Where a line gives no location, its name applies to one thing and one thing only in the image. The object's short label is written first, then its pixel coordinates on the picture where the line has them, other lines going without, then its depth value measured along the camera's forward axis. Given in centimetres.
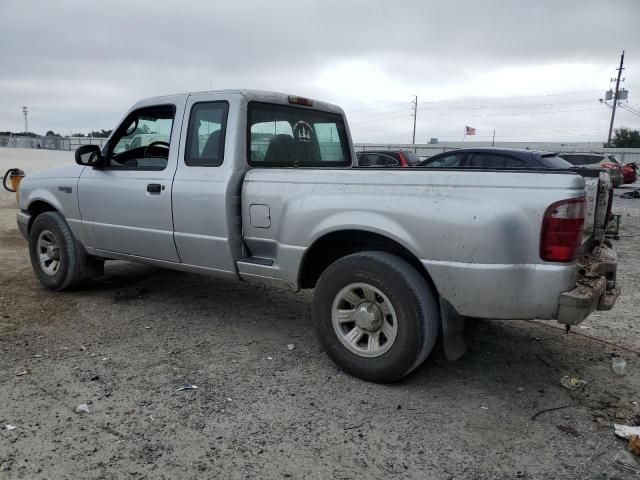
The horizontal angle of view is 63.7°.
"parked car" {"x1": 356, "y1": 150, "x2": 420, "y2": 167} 1334
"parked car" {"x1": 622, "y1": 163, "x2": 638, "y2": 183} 1783
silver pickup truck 288
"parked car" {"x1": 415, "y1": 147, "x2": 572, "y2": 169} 926
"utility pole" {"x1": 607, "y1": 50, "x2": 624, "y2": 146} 4741
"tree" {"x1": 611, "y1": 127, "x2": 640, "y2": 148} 5431
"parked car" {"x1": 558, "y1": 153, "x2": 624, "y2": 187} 1786
